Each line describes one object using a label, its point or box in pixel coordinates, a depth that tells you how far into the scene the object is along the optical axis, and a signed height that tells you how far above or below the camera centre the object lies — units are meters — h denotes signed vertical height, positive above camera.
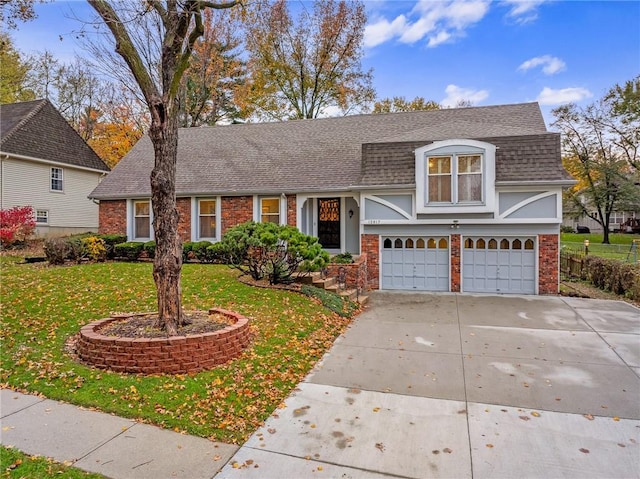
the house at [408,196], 11.37 +1.29
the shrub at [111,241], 14.30 -0.28
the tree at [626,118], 28.03 +8.67
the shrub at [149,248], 14.02 -0.53
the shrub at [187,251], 13.74 -0.63
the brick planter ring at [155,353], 4.88 -1.56
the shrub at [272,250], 9.30 -0.42
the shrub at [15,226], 13.77 +0.29
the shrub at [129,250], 14.04 -0.60
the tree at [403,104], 27.39 +9.35
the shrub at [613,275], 10.63 -1.33
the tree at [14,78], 23.61 +10.02
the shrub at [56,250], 12.01 -0.52
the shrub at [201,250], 13.59 -0.59
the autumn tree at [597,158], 29.06 +5.94
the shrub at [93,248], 13.07 -0.50
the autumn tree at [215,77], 23.91 +10.53
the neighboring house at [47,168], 17.28 +3.29
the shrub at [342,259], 11.45 -0.79
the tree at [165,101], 5.45 +1.93
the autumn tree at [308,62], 24.78 +11.48
